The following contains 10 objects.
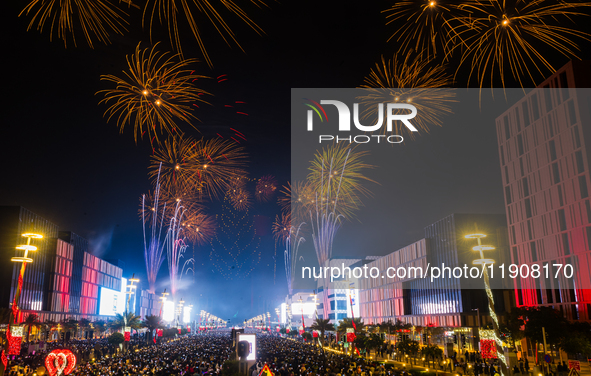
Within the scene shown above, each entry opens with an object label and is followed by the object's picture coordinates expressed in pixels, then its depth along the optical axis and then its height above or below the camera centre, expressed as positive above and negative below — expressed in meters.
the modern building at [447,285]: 67.62 +2.40
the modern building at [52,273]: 67.31 +5.21
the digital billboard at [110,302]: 108.63 -0.06
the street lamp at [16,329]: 21.16 -1.89
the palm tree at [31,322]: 58.41 -2.51
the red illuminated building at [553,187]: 48.41 +13.03
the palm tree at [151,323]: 88.39 -4.18
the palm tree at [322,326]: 73.36 -4.16
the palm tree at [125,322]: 71.54 -3.12
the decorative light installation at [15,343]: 32.34 -2.94
